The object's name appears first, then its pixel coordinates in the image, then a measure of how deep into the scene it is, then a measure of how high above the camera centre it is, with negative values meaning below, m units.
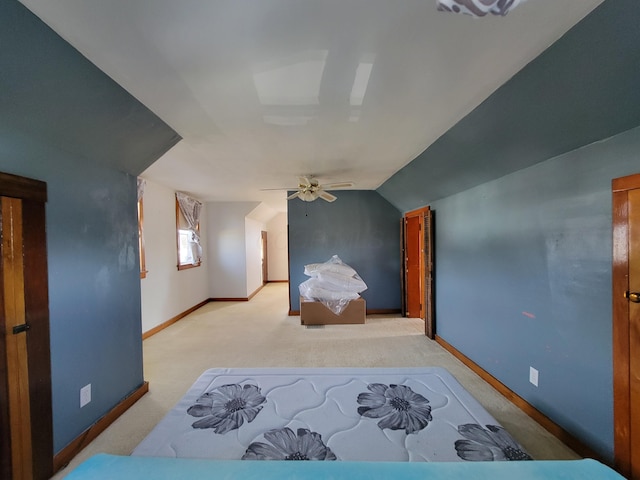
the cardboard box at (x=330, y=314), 4.30 -1.26
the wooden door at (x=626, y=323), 1.36 -0.50
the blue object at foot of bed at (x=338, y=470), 0.90 -0.82
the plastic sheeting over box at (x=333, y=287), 4.34 -0.83
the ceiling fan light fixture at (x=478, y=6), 0.59 +0.51
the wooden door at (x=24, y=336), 1.36 -0.50
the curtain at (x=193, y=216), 4.94 +0.49
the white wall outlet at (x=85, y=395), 1.78 -1.04
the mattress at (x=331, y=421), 1.22 -1.00
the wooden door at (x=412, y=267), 4.82 -0.59
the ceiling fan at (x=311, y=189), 3.40 +0.66
